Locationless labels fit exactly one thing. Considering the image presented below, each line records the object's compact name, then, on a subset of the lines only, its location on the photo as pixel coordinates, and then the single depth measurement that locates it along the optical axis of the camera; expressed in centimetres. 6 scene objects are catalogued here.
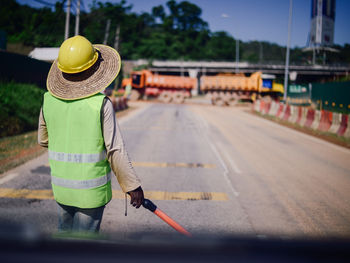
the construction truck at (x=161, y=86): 4306
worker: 249
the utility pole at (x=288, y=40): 2628
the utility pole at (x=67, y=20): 2039
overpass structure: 8594
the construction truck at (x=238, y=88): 4044
